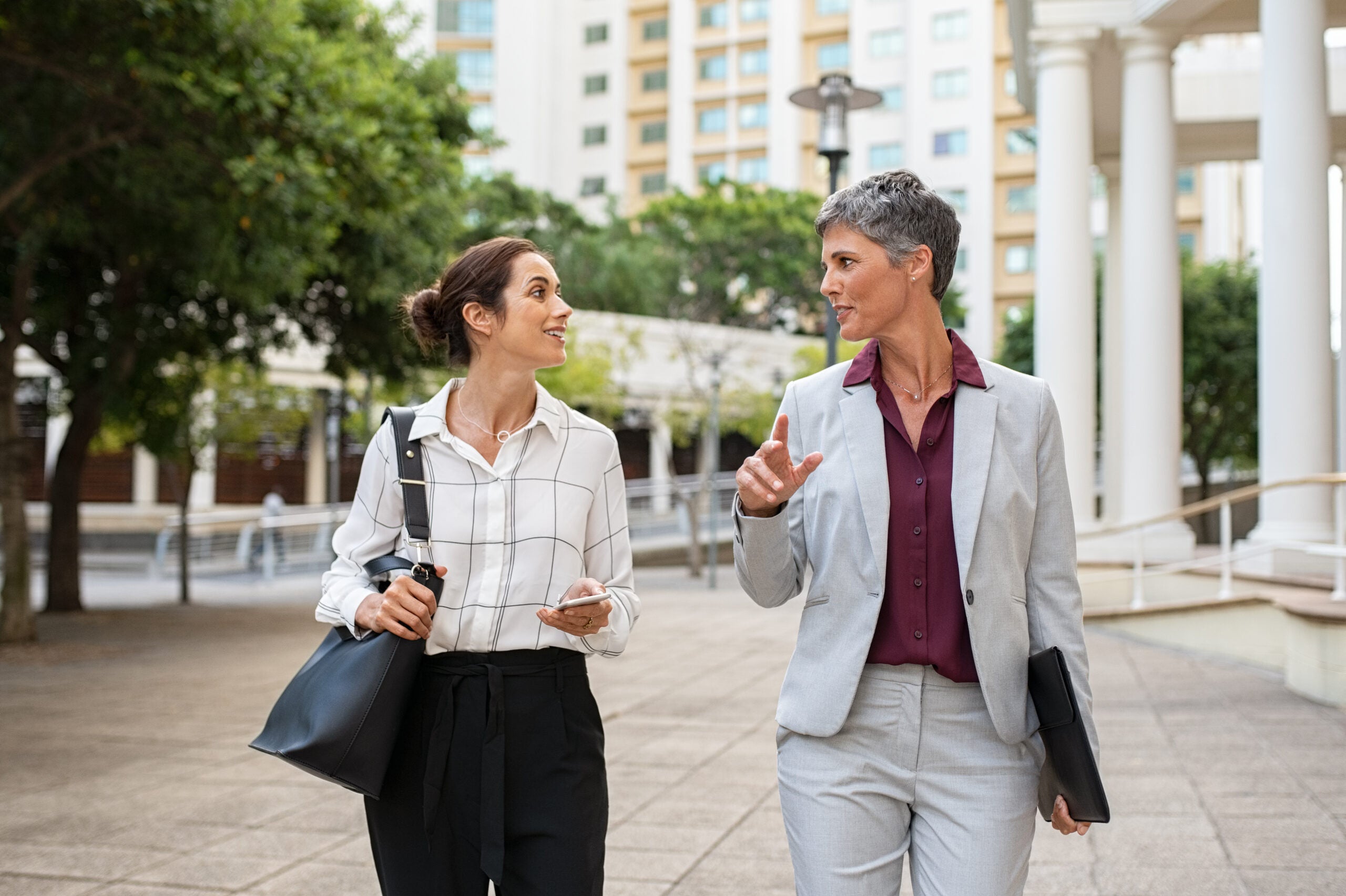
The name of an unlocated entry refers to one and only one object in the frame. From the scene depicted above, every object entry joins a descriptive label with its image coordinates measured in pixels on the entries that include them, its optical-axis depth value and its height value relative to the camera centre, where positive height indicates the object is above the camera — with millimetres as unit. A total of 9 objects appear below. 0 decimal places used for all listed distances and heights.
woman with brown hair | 2600 -290
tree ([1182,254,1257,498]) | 28562 +2561
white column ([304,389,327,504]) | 39500 +303
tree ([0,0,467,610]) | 10633 +2645
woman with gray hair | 2414 -206
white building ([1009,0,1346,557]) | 11047 +2679
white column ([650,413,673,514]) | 35156 +562
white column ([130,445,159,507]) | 37938 -150
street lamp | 11750 +3305
